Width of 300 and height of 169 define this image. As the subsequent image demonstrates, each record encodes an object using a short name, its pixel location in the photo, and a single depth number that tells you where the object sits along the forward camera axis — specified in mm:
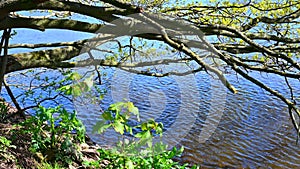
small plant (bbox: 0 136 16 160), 3342
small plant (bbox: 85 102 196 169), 2871
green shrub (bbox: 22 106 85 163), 3715
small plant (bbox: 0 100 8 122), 4589
